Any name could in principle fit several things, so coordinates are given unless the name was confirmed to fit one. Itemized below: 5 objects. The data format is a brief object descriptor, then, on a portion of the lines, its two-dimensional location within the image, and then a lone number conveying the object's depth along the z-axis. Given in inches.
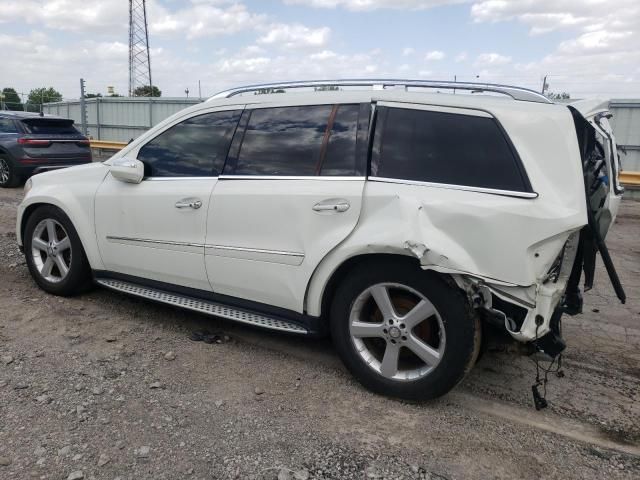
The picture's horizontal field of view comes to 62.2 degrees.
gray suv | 428.1
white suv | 106.4
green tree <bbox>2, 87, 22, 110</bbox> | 1025.2
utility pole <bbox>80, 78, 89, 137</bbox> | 805.2
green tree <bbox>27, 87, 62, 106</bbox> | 1015.6
